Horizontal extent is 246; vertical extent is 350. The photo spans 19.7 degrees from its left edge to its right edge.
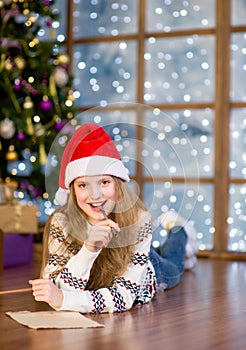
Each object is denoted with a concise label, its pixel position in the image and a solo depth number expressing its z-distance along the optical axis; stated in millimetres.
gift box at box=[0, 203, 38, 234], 3842
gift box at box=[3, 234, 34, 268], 3863
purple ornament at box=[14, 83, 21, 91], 4258
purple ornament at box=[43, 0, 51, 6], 4367
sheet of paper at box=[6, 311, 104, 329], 2053
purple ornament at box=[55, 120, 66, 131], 4379
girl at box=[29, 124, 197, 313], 2162
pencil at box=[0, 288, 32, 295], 2854
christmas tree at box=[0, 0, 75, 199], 4215
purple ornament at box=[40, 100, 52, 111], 4336
